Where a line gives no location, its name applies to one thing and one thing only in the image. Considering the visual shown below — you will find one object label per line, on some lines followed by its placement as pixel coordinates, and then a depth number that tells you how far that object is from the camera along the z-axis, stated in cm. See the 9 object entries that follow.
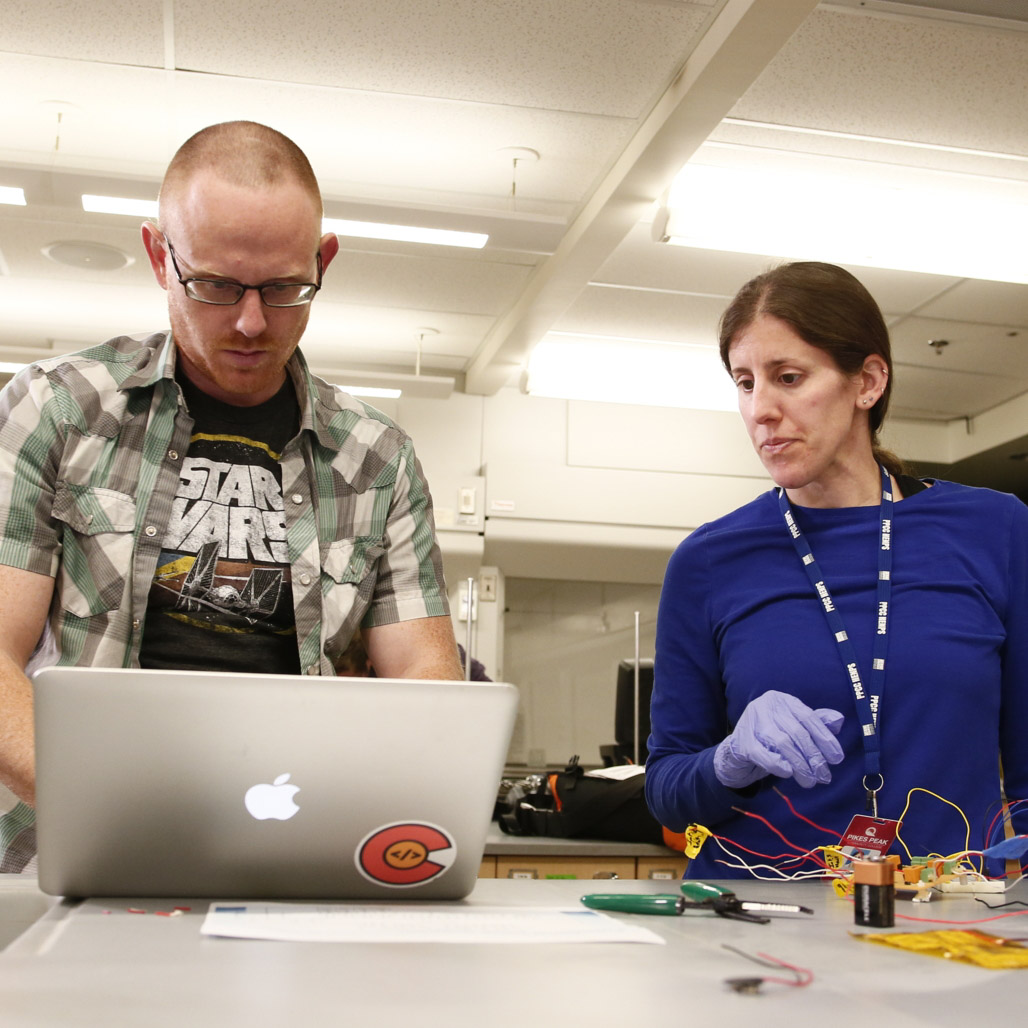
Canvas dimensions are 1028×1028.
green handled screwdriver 83
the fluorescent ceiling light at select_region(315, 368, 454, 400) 462
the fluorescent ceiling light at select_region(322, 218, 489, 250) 337
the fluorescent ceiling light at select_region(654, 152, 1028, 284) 355
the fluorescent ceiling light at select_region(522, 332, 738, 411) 529
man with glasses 122
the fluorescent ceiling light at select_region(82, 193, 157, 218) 313
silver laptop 74
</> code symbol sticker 80
